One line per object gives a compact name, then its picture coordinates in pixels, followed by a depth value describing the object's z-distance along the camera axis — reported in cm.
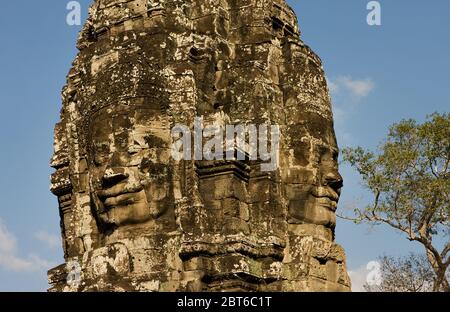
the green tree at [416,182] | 2222
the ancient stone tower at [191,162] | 1062
